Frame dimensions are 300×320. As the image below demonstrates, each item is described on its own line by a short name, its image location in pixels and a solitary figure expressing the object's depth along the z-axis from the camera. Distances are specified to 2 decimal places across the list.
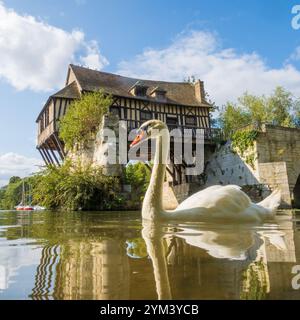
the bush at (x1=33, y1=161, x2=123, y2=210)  15.06
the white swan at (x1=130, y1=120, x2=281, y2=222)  3.93
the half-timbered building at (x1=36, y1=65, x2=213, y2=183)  22.83
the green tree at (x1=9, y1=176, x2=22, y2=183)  74.56
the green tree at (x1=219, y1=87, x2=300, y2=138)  33.09
